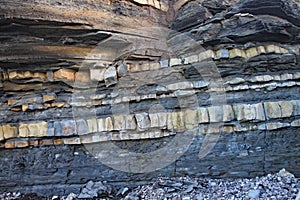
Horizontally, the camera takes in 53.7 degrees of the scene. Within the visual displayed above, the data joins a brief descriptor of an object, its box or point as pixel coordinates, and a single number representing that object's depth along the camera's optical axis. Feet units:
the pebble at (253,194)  13.55
